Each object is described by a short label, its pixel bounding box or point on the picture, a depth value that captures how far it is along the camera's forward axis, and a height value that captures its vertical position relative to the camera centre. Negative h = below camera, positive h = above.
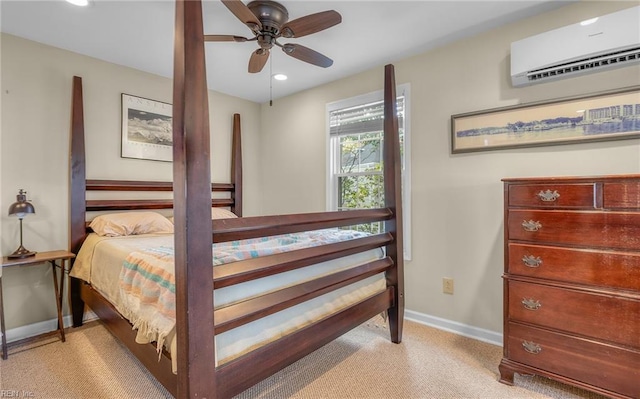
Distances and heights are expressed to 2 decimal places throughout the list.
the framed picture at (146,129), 3.01 +0.72
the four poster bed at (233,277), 1.15 -0.43
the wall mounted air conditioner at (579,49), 1.76 +0.90
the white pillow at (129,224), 2.62 -0.22
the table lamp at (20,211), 2.21 -0.08
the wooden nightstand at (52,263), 2.12 -0.46
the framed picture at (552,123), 1.86 +0.49
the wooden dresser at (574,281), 1.48 -0.47
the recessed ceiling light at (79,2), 1.96 +1.29
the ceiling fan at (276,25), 1.76 +1.04
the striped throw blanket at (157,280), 1.36 -0.42
